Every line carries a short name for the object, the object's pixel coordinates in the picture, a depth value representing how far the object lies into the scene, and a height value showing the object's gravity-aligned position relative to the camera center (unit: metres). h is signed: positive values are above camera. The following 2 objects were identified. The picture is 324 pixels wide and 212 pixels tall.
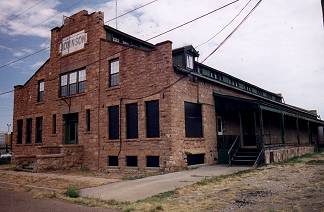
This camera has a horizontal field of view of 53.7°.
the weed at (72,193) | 10.28 -1.59
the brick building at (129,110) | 17.69 +2.03
